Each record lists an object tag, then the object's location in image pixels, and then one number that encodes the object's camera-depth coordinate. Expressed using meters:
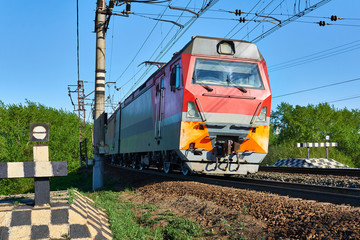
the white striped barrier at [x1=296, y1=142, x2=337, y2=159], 19.04
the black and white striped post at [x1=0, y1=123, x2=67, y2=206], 4.00
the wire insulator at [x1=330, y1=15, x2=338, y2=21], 13.05
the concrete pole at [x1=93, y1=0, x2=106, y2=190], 13.98
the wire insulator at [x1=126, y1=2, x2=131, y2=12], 13.80
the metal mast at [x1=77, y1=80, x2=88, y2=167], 48.05
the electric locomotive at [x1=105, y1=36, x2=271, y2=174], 9.73
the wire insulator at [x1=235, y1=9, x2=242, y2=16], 13.66
